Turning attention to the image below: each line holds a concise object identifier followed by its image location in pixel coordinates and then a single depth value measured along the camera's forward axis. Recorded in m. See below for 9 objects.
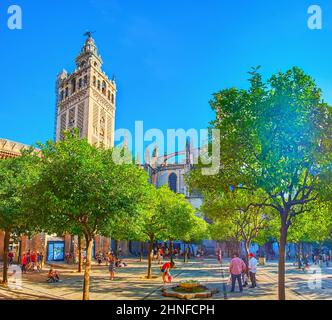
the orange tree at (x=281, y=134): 13.14
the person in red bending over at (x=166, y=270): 20.81
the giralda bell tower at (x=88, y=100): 61.12
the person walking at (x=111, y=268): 24.72
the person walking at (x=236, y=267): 17.94
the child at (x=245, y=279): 21.08
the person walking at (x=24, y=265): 28.80
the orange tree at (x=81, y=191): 14.42
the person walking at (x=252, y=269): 19.34
